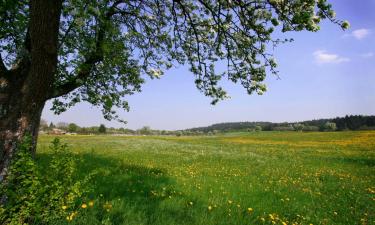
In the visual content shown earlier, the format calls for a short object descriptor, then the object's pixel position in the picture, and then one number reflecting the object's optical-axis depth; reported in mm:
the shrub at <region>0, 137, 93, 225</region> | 3934
